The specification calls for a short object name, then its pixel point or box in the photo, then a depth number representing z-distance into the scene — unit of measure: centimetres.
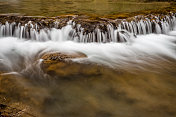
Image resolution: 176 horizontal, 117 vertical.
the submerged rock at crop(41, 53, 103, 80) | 420
